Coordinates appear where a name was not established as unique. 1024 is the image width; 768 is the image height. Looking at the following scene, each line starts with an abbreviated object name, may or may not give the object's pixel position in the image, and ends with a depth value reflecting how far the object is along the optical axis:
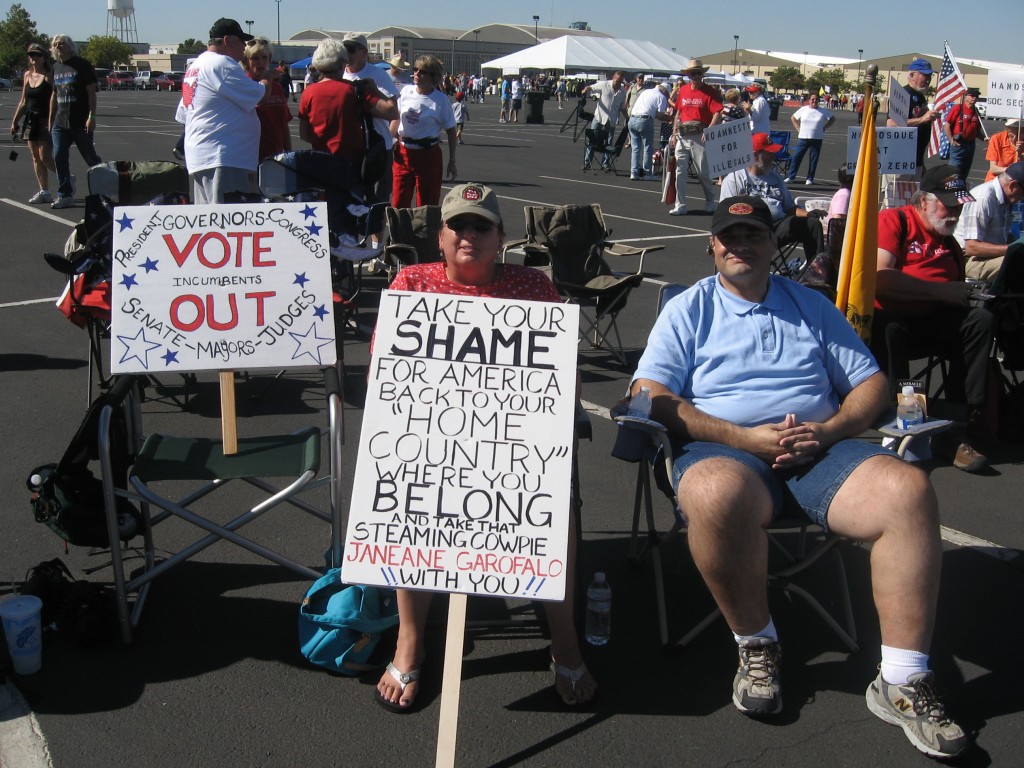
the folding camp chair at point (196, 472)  3.27
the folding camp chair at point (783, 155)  17.95
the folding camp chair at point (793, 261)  7.57
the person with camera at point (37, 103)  11.69
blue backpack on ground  3.17
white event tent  33.72
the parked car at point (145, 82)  63.66
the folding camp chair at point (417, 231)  6.92
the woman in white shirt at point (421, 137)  8.73
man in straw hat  13.37
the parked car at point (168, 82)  61.59
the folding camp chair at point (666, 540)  3.29
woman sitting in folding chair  3.08
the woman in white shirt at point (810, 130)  16.44
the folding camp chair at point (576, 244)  6.86
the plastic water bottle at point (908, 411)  3.54
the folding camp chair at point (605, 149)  18.58
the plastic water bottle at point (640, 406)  3.34
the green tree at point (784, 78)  82.06
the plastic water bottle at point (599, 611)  3.34
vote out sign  3.50
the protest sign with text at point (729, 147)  7.74
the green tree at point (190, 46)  111.34
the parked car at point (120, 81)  65.88
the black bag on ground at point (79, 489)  3.48
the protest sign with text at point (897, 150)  7.53
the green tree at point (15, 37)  73.62
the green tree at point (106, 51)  96.31
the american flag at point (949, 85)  9.88
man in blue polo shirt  2.96
